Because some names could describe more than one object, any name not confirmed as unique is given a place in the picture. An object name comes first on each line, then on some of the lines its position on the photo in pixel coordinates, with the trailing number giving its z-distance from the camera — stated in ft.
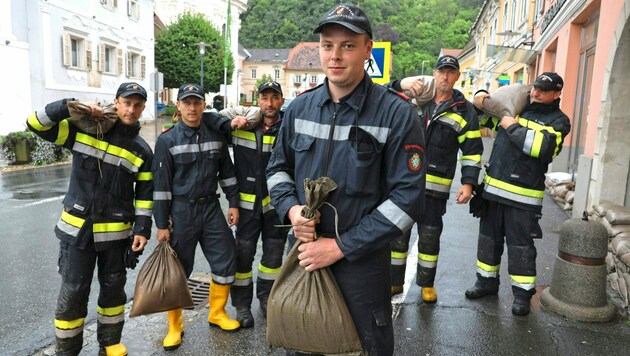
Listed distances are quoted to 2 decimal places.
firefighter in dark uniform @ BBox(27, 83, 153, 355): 11.03
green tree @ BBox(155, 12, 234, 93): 123.65
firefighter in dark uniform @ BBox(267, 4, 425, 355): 7.51
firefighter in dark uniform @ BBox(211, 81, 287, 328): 13.78
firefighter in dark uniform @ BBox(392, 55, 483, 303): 14.28
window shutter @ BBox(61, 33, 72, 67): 70.54
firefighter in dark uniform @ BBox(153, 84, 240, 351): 12.35
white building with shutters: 61.51
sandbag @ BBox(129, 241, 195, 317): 11.56
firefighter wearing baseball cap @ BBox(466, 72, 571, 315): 13.91
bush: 46.32
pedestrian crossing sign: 28.86
